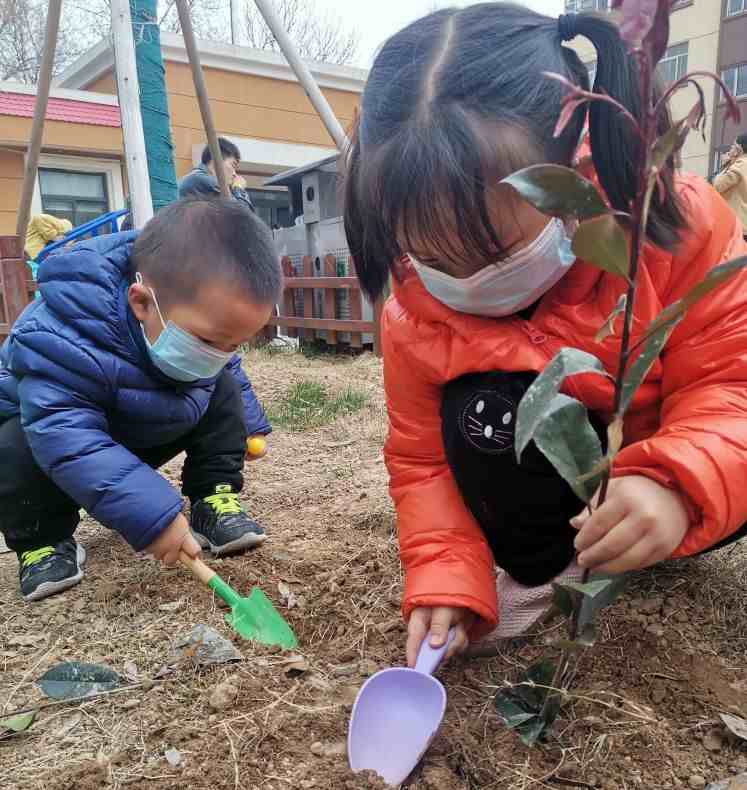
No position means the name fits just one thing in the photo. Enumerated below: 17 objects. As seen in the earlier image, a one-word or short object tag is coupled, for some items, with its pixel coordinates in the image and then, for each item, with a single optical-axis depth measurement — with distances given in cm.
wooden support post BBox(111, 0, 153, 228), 240
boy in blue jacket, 138
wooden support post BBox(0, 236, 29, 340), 443
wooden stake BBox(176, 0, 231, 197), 259
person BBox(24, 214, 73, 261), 545
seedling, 55
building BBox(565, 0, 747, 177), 1343
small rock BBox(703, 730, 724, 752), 85
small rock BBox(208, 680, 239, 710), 98
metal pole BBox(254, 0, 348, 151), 294
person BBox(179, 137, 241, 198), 315
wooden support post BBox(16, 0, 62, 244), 262
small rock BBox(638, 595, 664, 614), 116
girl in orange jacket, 82
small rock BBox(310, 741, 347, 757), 88
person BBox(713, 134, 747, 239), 402
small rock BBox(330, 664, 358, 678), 108
